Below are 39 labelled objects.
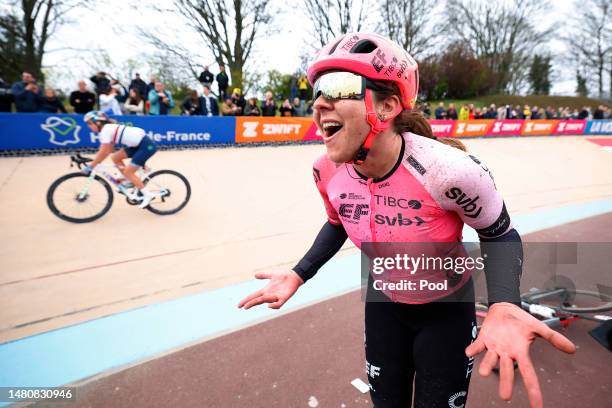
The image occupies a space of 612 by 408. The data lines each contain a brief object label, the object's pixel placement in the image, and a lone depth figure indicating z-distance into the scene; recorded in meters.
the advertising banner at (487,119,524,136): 20.14
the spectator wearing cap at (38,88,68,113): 10.04
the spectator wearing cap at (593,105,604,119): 24.77
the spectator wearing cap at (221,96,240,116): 13.51
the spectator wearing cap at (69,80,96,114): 10.73
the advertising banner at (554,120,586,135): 22.21
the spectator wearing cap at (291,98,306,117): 15.74
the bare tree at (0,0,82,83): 17.34
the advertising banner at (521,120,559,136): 21.20
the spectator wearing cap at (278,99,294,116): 14.86
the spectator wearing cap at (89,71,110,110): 11.46
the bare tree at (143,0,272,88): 21.39
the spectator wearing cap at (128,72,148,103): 12.55
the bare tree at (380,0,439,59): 29.33
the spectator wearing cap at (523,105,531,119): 22.50
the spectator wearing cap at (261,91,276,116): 14.43
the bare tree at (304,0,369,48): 27.33
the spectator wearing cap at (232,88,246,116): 14.22
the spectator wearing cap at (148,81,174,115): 11.96
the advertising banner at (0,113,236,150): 9.19
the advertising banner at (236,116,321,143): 12.89
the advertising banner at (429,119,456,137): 17.56
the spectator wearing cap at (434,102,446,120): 19.05
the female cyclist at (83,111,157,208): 5.74
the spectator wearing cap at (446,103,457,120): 19.53
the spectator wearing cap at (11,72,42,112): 9.64
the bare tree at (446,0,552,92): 40.84
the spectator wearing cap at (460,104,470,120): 20.12
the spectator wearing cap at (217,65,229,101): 16.66
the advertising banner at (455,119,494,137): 18.83
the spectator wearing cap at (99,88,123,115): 10.49
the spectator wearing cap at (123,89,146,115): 11.33
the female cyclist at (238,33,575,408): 1.40
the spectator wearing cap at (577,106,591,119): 23.94
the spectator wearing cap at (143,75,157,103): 12.34
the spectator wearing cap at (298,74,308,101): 17.41
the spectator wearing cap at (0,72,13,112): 9.77
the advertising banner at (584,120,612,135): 23.20
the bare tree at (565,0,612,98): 38.41
